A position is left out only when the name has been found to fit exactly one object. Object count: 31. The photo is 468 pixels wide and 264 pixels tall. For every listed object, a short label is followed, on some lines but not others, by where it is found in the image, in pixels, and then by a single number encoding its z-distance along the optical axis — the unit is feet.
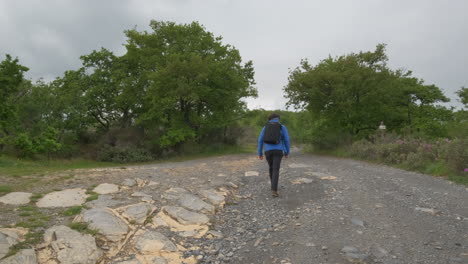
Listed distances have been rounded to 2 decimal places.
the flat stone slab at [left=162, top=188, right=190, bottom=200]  22.36
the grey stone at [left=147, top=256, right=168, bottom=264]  12.78
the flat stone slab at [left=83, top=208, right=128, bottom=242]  14.89
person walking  22.76
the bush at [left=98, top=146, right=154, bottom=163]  75.61
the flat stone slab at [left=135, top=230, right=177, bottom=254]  13.93
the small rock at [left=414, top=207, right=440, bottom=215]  17.83
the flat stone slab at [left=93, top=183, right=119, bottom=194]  22.71
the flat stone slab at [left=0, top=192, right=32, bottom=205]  18.69
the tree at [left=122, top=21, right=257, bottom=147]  73.61
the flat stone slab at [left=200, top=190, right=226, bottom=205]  22.66
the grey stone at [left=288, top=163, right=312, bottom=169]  40.00
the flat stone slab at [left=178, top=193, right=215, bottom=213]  20.38
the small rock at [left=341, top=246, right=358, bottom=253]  12.84
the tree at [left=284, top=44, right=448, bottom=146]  69.82
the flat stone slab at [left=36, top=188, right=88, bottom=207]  18.98
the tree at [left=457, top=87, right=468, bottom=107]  89.86
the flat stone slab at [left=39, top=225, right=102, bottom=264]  12.37
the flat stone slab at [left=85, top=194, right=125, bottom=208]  19.07
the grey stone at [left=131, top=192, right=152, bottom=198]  22.34
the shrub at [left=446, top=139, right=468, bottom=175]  29.86
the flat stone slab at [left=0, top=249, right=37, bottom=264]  11.41
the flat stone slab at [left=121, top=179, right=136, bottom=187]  25.59
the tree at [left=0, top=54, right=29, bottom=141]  51.08
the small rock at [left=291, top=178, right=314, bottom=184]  27.85
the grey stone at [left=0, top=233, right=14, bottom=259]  11.80
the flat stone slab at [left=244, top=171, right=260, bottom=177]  34.20
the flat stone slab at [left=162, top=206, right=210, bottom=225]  18.03
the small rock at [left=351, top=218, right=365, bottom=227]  16.14
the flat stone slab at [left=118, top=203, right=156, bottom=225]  17.51
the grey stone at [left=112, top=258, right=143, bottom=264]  12.57
